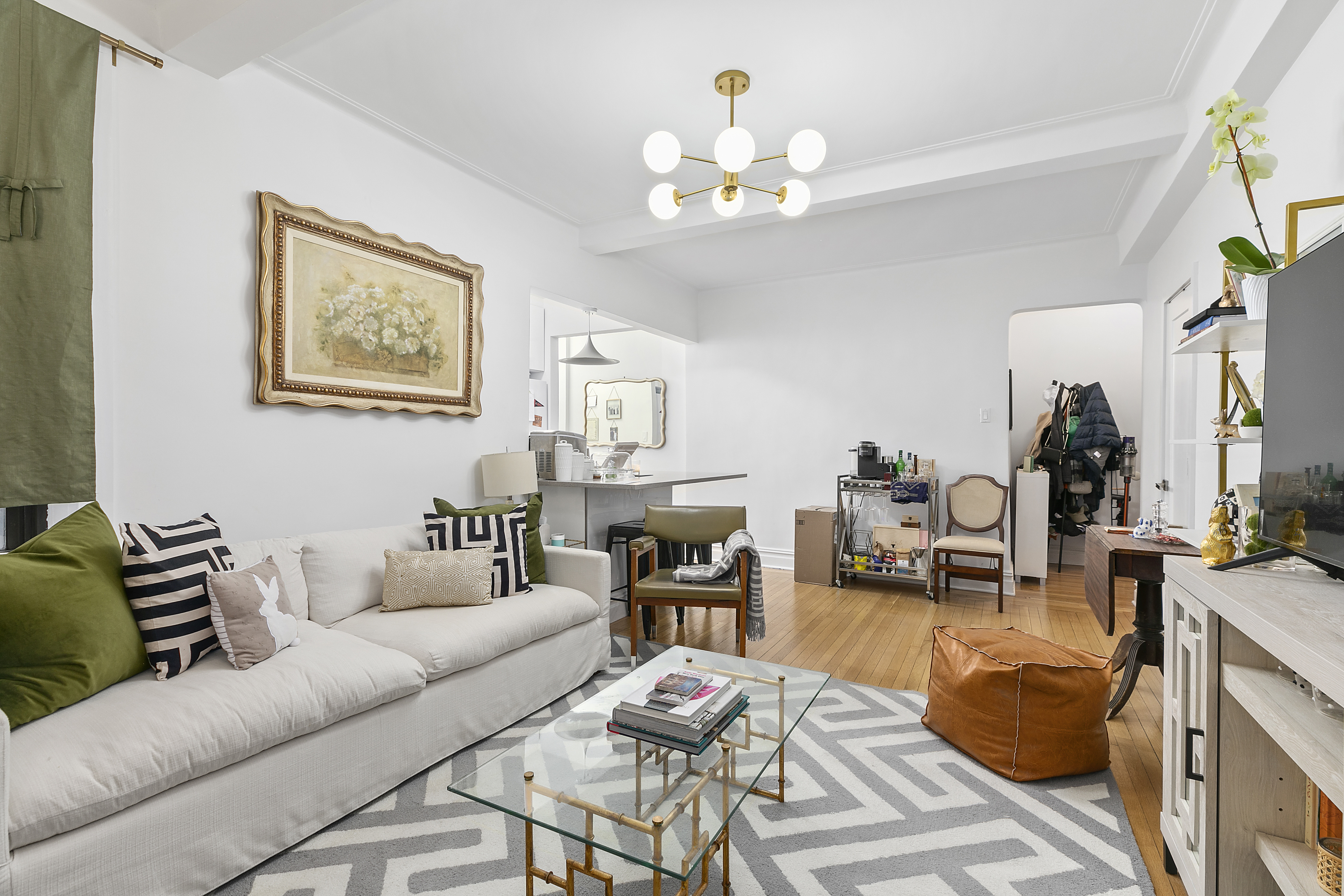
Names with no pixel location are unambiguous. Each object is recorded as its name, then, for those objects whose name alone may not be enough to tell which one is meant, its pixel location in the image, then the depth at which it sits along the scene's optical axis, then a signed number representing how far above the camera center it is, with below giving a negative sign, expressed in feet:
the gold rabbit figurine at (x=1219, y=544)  5.25 -0.75
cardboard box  17.01 -2.58
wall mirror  22.04 +1.26
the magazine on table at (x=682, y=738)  5.32 -2.47
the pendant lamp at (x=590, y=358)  17.44 +2.47
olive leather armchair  10.40 -1.90
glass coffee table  4.42 -2.67
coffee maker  16.93 -0.35
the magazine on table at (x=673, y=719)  5.39 -2.36
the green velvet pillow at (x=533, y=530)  9.86 -1.33
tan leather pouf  7.04 -2.96
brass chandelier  7.76 +3.67
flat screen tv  4.08 +0.31
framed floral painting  8.75 +1.97
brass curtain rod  6.96 +4.39
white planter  5.45 +1.38
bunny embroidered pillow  6.23 -1.76
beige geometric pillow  8.45 -1.82
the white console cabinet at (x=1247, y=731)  3.50 -1.83
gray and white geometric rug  5.38 -3.67
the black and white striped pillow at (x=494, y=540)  9.20 -1.38
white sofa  4.46 -2.55
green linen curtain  6.29 +1.90
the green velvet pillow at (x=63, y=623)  5.00 -1.52
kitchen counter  12.13 -0.69
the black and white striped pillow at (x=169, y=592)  5.96 -1.45
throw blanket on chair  10.59 -2.14
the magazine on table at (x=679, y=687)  5.74 -2.22
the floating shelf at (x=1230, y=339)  5.76 +1.14
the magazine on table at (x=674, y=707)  5.46 -2.29
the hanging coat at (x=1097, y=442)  18.60 +0.30
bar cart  16.10 -2.60
